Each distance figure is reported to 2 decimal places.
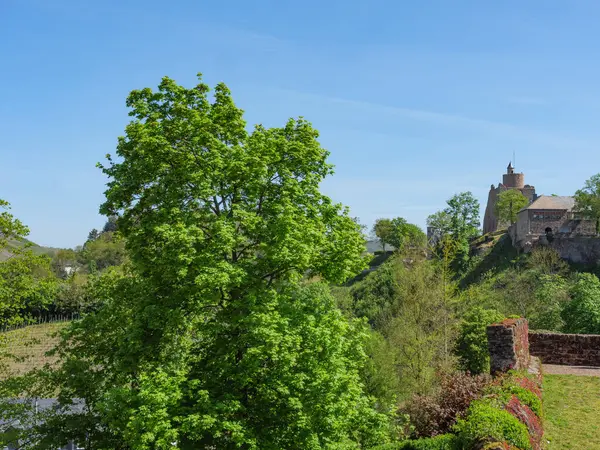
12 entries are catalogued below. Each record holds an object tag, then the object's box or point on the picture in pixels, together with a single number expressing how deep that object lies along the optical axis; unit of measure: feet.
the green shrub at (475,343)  95.30
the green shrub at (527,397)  46.50
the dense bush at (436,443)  46.34
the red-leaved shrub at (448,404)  52.44
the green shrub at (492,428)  37.11
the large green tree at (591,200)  248.73
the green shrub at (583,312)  103.03
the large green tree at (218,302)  45.57
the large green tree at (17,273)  66.74
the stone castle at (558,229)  250.16
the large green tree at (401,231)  331.30
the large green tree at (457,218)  309.01
